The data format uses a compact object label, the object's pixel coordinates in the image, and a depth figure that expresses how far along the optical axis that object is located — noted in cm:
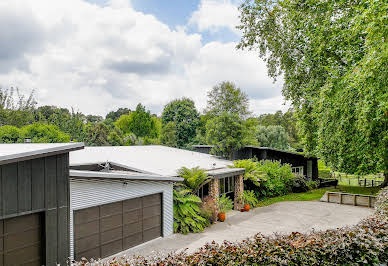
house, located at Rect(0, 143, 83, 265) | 608
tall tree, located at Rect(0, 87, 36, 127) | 3609
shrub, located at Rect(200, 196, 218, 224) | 1209
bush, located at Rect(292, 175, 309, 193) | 2100
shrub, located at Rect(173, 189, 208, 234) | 1110
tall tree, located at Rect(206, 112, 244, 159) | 2080
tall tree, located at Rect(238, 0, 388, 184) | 953
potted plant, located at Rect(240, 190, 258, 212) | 1525
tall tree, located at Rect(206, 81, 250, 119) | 4119
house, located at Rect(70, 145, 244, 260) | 778
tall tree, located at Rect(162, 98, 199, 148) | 4172
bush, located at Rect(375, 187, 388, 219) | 638
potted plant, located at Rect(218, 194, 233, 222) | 1291
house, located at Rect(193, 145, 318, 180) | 2181
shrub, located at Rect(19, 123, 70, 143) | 2742
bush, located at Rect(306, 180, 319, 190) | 2224
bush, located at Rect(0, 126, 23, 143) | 2551
